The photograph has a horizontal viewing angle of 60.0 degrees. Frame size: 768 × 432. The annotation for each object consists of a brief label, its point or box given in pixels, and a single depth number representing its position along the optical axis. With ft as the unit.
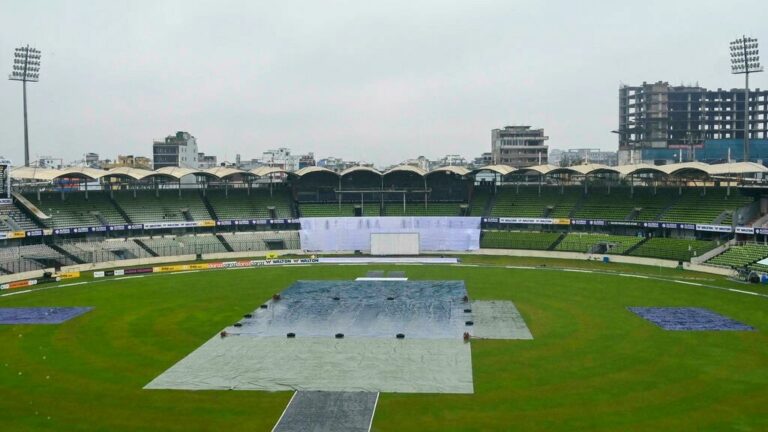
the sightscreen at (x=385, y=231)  314.35
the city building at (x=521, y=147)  606.96
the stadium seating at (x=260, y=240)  309.22
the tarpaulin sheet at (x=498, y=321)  146.51
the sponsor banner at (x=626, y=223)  293.51
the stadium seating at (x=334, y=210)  351.46
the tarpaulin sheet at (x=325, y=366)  112.68
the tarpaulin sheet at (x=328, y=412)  93.35
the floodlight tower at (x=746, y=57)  321.11
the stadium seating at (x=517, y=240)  300.61
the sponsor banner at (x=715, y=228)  256.93
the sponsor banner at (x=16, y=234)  254.47
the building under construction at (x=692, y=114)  616.80
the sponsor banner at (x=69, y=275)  240.53
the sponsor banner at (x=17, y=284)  217.97
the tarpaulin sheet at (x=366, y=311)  151.74
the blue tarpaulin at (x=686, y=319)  152.76
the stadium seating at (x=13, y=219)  262.26
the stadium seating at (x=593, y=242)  283.46
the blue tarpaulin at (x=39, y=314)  165.68
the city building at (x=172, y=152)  590.96
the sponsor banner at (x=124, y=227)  291.79
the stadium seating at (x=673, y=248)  256.52
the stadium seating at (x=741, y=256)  234.17
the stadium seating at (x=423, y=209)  355.77
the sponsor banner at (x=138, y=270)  248.32
